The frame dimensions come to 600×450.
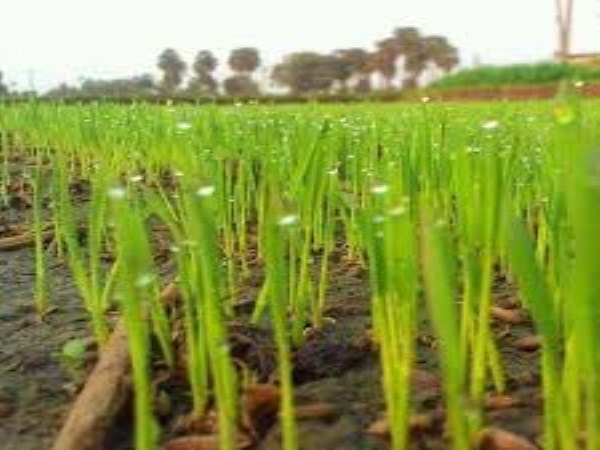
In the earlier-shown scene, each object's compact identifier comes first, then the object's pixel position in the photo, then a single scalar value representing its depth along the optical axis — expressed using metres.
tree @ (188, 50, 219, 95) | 40.50
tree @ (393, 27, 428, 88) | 40.48
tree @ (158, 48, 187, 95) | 41.94
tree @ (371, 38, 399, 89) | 40.34
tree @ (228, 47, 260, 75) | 43.41
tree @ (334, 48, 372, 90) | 38.66
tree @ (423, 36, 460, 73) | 42.06
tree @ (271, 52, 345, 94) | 38.50
